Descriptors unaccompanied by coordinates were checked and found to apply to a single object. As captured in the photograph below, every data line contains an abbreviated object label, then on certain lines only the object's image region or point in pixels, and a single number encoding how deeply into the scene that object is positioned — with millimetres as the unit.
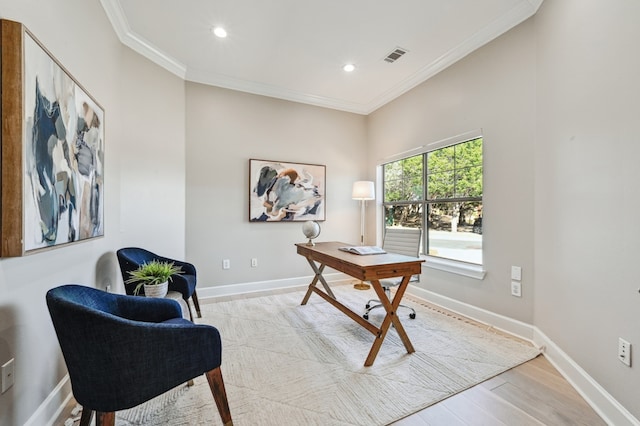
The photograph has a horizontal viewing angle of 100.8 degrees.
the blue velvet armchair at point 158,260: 2275
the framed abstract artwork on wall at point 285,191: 3752
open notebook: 2503
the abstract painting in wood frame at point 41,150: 1114
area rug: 1510
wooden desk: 1984
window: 2918
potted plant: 2074
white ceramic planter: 2070
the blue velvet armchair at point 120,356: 1062
